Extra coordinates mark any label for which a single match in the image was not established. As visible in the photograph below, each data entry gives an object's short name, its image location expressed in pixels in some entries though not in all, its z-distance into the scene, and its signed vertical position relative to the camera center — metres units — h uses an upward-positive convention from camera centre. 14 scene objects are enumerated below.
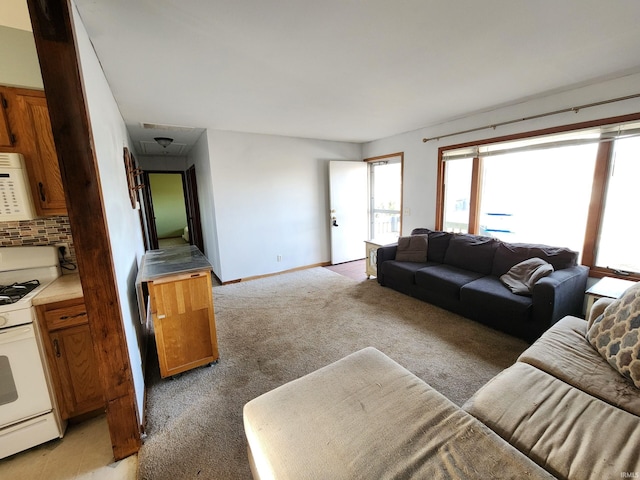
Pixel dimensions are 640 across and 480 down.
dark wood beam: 1.09 -0.01
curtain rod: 2.29 +0.79
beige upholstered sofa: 0.88 -0.89
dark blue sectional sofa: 2.27 -0.94
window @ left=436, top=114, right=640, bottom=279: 2.43 +0.02
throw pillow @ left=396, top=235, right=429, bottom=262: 3.65 -0.75
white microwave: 1.58 +0.12
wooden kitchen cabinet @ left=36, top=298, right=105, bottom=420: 1.51 -0.89
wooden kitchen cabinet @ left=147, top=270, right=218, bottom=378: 1.92 -0.89
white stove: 1.38 -0.93
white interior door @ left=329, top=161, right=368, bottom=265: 4.86 -0.23
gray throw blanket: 2.45 -0.81
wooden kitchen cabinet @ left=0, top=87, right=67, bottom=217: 1.59 +0.41
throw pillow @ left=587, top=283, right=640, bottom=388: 1.28 -0.78
